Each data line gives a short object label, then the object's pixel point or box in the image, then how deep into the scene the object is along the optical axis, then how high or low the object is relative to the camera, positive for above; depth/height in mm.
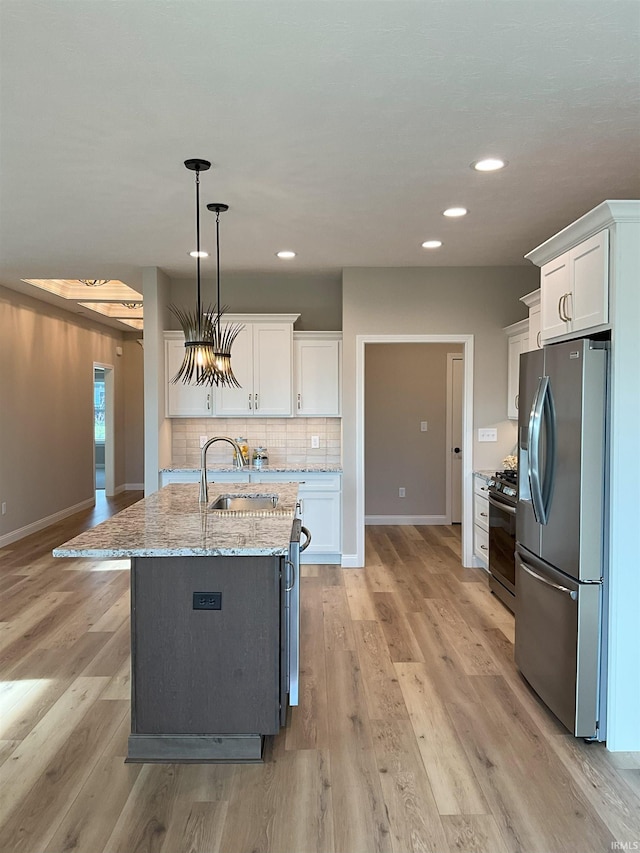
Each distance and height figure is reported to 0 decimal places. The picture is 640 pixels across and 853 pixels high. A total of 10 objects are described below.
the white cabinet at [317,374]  5723 +356
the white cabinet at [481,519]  5188 -954
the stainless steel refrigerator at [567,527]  2592 -525
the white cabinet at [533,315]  4484 +738
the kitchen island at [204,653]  2486 -1016
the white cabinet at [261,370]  5660 +388
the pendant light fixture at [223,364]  3203 +254
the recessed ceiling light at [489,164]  3064 +1287
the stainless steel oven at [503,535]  4250 -917
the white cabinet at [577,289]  2621 +589
